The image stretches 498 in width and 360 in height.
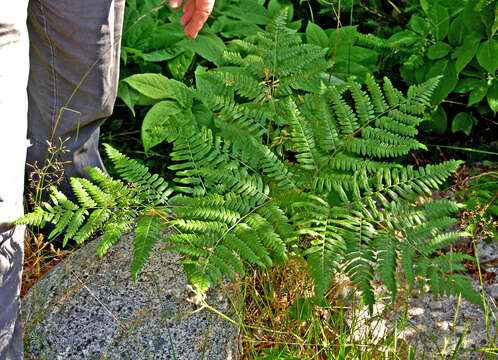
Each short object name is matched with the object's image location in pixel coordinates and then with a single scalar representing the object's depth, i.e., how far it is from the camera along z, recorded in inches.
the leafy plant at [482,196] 92.1
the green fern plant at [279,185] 71.4
